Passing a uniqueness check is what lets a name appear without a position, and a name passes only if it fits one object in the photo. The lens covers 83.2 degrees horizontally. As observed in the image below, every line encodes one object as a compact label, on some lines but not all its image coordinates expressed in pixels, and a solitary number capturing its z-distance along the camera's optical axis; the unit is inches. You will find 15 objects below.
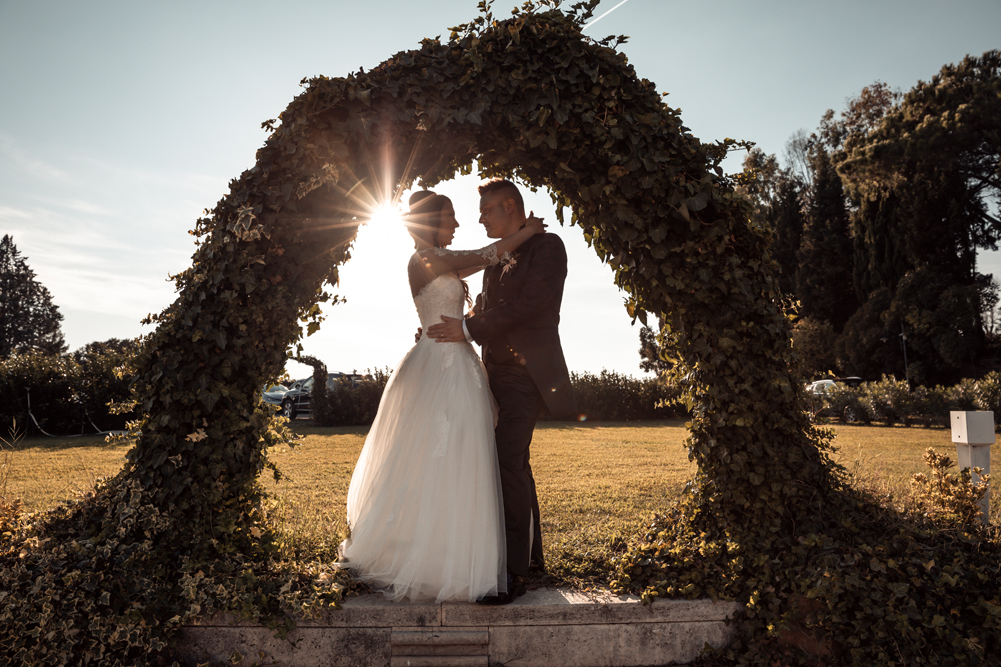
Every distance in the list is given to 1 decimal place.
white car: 719.4
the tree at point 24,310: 1862.7
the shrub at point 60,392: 554.9
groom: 137.6
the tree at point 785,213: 1573.6
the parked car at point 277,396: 757.1
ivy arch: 131.9
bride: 129.6
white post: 171.3
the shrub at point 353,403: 639.1
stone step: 122.6
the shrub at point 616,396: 697.6
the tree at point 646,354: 1308.8
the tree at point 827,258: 1437.0
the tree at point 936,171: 1008.9
